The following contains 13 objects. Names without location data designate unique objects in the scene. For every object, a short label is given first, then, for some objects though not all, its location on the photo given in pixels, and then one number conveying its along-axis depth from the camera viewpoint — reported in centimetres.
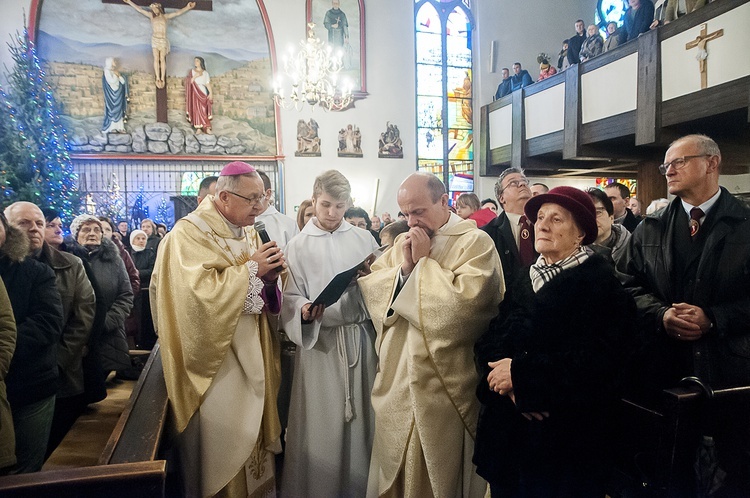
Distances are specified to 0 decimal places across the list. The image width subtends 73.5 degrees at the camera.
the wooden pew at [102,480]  146
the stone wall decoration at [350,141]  1410
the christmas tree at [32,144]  940
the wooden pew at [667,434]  175
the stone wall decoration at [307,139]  1381
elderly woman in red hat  179
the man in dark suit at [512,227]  340
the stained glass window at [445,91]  1504
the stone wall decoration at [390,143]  1434
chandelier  964
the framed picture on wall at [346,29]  1396
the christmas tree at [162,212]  1329
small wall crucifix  690
